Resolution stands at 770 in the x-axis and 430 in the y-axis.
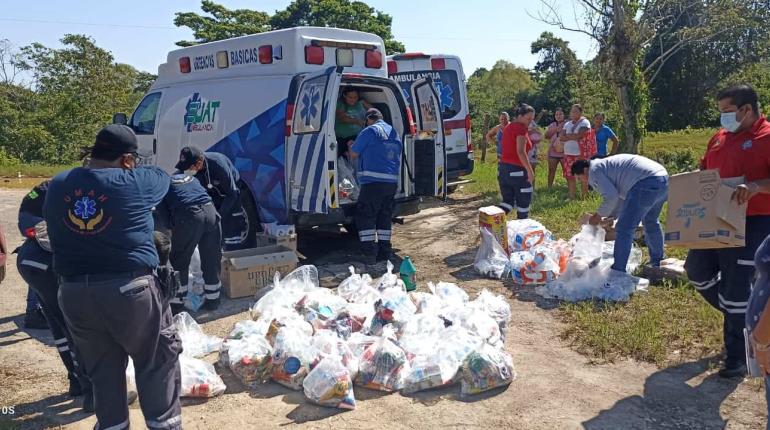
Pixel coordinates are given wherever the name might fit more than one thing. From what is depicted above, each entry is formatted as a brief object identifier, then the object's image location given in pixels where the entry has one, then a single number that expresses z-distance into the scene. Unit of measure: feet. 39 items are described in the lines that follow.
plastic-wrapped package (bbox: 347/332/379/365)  14.71
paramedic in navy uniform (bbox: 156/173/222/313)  17.75
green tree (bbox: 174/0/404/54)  104.53
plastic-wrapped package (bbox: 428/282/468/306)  17.03
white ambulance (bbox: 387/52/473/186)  37.58
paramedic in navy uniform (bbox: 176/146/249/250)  18.92
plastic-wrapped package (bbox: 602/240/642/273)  21.35
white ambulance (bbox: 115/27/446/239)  22.35
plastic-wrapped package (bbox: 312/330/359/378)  14.08
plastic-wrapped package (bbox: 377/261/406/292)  18.39
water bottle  20.49
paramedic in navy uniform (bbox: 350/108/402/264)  23.21
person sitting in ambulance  26.94
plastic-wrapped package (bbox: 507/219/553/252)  23.18
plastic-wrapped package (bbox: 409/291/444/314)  16.65
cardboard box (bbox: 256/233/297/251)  22.18
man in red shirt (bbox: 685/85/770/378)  13.69
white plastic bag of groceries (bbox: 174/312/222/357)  15.89
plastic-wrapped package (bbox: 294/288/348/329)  16.26
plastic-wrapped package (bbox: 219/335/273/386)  14.30
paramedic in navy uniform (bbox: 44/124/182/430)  9.91
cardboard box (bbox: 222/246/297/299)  20.47
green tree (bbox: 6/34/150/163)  78.64
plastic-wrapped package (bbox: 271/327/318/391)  14.10
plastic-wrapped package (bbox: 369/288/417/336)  16.06
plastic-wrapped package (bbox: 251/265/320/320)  17.42
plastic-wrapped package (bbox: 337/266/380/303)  17.83
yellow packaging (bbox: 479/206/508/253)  23.04
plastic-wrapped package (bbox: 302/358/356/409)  13.16
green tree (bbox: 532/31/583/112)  73.56
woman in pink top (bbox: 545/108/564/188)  37.60
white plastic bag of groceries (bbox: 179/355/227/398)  13.57
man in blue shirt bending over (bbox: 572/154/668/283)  19.20
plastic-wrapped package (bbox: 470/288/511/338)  16.76
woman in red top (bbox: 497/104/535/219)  25.64
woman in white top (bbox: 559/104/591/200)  34.27
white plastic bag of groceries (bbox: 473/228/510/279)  22.30
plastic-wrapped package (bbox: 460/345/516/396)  13.60
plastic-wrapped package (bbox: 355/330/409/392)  13.87
